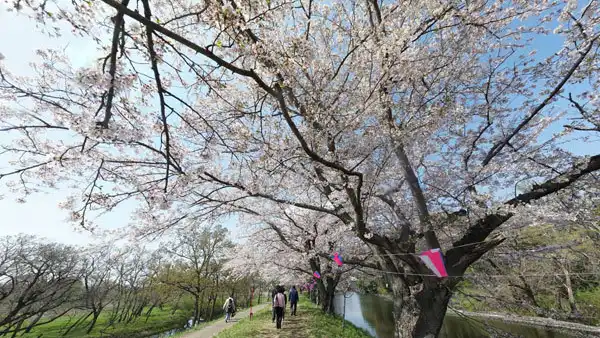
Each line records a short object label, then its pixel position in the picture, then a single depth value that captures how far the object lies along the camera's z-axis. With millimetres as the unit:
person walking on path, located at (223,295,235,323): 15092
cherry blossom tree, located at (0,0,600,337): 3965
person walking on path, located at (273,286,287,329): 9766
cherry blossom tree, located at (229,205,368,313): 10008
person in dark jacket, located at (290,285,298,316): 13762
